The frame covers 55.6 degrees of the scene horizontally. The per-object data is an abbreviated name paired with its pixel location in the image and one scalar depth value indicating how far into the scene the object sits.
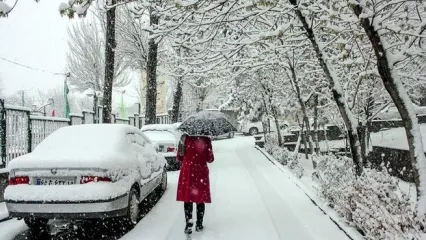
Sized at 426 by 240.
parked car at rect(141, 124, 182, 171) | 13.24
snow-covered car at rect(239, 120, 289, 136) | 39.06
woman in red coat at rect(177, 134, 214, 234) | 6.00
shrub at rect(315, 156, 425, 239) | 4.41
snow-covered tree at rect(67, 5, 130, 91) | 36.28
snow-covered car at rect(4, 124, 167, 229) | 5.54
